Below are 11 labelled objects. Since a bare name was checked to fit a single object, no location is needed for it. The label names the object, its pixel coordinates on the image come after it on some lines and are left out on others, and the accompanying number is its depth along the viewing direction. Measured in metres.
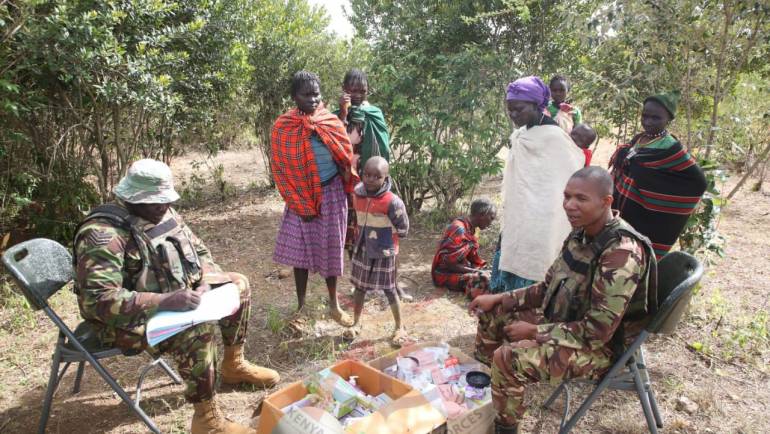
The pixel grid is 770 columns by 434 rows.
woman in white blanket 2.94
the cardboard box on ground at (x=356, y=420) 2.27
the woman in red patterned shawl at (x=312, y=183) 3.63
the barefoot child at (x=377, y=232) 3.48
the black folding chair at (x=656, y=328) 2.16
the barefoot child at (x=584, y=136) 4.36
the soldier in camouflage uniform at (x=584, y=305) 2.17
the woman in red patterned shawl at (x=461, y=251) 4.57
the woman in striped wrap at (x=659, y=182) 3.01
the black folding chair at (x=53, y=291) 2.44
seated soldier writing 2.41
